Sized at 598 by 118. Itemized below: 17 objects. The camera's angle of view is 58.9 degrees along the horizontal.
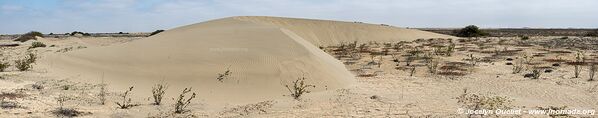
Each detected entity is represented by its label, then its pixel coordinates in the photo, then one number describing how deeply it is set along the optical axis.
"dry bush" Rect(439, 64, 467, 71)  14.46
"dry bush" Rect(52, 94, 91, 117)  7.83
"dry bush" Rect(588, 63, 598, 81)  11.86
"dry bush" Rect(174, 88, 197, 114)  8.30
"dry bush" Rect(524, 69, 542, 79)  12.41
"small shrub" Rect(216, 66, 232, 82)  10.85
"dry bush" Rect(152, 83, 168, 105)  8.92
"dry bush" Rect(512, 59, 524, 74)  13.73
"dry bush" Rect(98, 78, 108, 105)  8.83
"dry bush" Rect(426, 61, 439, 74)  14.03
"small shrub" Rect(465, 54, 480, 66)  15.95
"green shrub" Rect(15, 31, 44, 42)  39.34
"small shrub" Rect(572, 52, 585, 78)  12.52
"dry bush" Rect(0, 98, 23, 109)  8.02
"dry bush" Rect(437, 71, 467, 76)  13.25
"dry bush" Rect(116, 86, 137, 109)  8.48
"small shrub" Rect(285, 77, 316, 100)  9.62
